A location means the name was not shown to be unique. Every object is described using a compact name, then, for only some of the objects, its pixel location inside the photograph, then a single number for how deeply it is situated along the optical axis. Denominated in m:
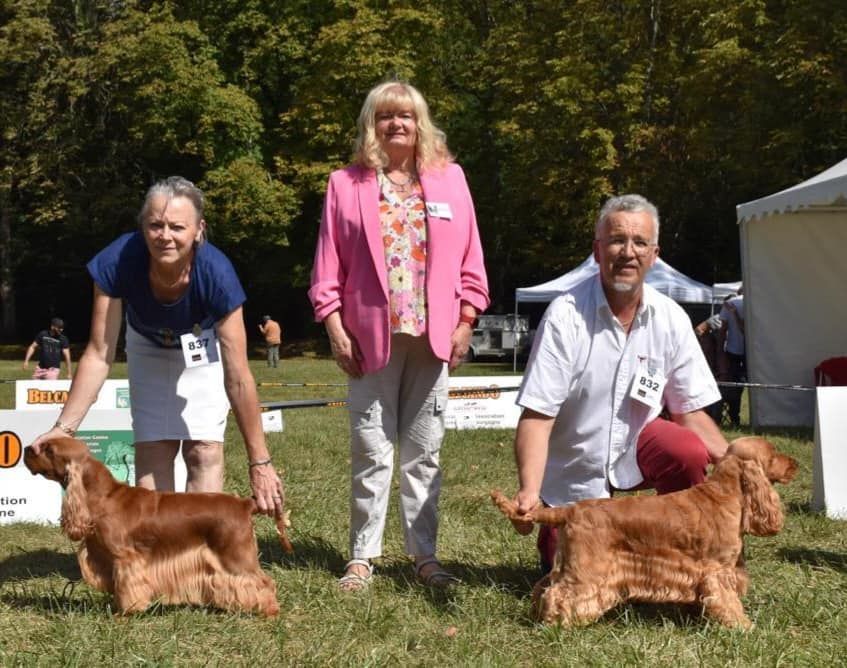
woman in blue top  3.84
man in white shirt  3.80
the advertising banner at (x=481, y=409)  10.41
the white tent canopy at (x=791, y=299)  10.84
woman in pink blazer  4.11
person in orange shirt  24.69
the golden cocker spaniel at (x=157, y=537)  3.63
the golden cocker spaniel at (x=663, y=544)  3.47
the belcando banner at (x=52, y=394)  9.91
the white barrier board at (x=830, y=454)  5.88
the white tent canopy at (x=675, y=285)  19.73
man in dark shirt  16.12
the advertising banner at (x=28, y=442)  5.75
